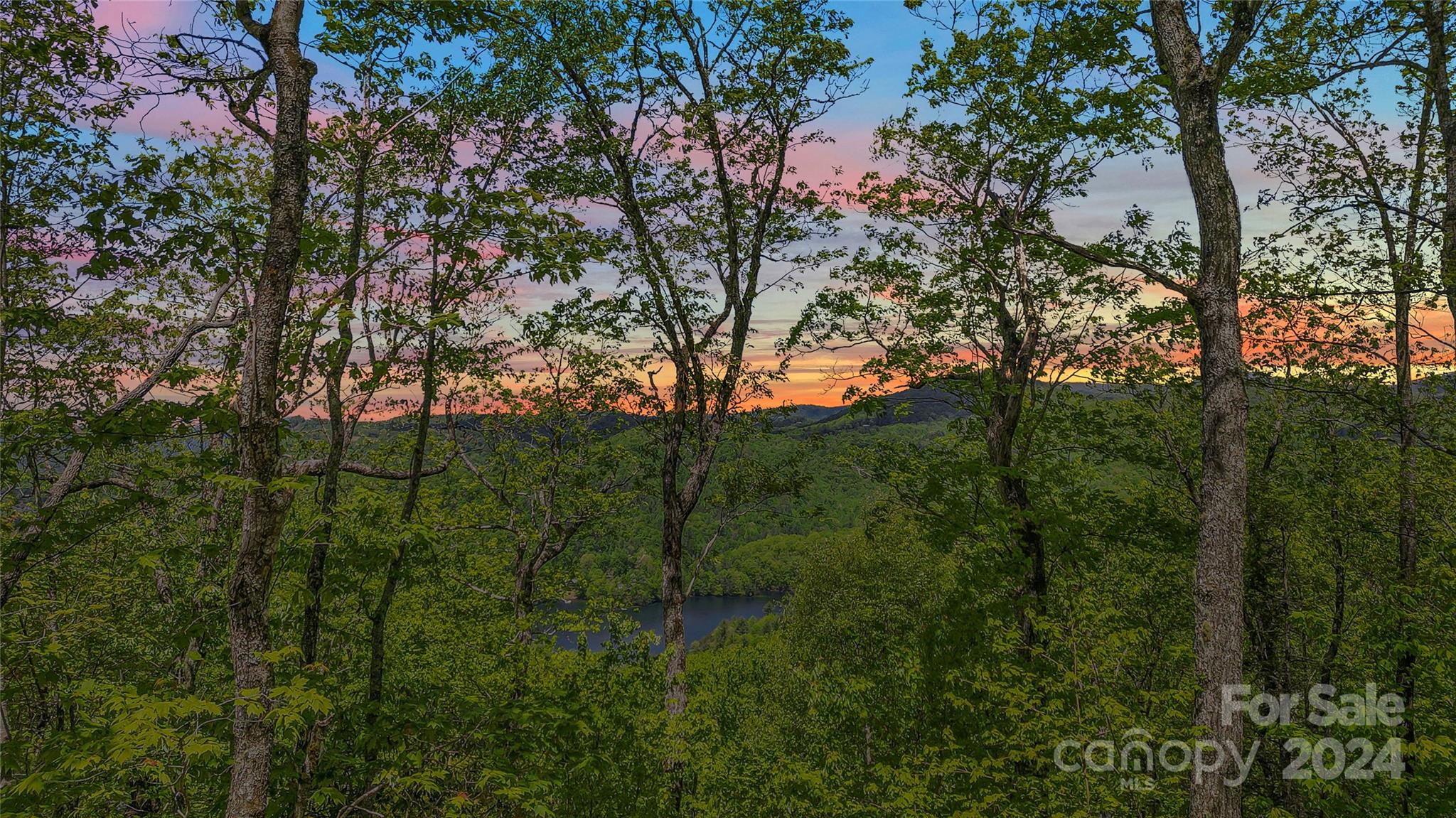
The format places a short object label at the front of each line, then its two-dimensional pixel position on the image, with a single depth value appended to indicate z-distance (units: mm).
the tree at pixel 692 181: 15398
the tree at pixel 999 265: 12570
